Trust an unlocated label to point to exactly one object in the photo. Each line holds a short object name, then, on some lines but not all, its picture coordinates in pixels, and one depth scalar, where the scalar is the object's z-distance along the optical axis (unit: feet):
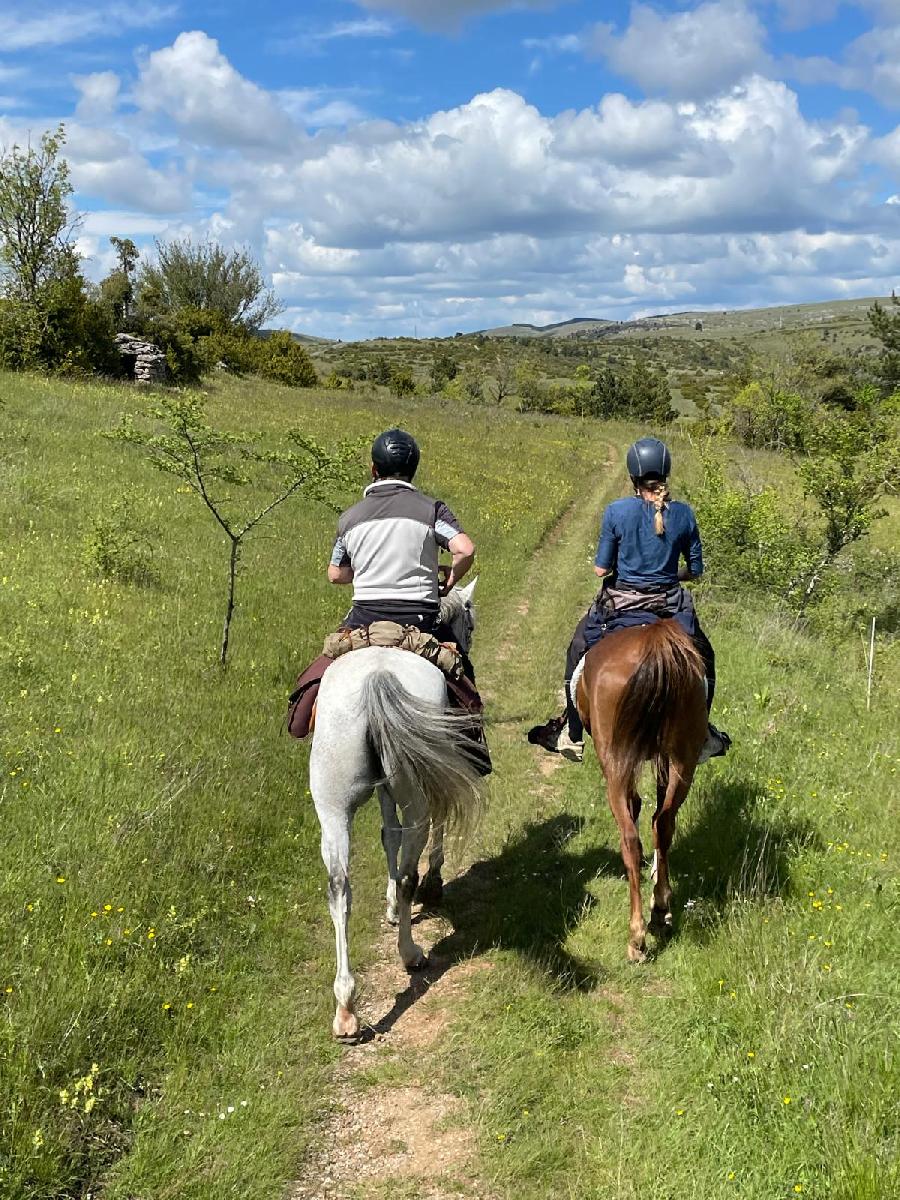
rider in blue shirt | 19.60
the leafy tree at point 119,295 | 114.01
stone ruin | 104.37
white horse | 14.39
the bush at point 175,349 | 110.42
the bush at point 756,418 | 111.85
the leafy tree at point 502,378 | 230.27
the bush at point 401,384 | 207.72
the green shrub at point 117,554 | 34.47
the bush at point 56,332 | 88.84
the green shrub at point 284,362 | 155.74
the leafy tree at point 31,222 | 87.71
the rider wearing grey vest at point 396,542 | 16.75
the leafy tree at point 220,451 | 27.07
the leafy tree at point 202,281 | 186.19
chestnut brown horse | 16.72
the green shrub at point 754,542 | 47.21
